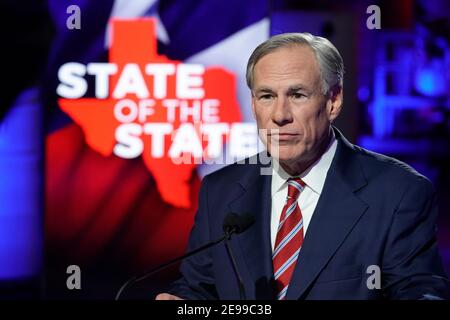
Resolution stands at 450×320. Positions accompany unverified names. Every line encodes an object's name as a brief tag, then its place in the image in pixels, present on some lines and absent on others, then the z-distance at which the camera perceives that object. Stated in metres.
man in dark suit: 3.66
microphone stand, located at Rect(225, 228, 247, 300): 3.52
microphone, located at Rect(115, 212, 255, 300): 3.53
